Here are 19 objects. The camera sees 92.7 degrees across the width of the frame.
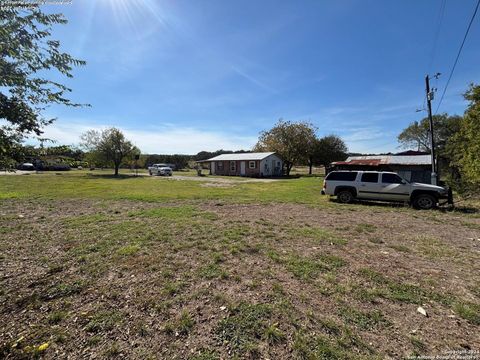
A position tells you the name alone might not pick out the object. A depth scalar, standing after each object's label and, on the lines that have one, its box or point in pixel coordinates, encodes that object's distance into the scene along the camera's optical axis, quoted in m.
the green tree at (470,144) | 9.77
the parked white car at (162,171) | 33.62
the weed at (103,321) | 2.75
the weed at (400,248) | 5.30
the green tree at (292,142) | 39.78
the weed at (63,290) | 3.42
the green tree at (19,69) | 2.07
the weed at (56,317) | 2.87
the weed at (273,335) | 2.57
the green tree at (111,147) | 33.06
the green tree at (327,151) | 42.34
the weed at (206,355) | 2.34
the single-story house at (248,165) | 34.97
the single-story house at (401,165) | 20.75
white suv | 10.30
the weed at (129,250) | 4.94
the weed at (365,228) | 6.85
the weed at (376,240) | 5.88
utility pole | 13.38
